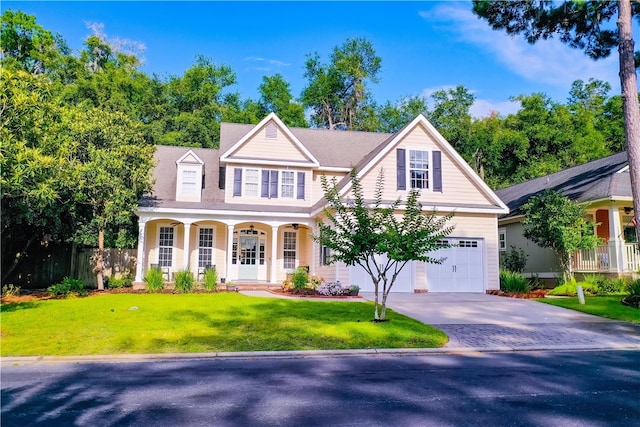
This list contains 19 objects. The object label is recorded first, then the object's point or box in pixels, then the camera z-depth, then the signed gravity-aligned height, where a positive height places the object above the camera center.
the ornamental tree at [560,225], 18.64 +1.67
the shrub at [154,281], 18.38 -0.71
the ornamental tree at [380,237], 10.95 +0.67
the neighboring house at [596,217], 19.41 +2.34
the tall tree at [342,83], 48.50 +18.81
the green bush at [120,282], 20.27 -0.85
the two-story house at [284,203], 19.97 +2.79
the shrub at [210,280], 18.53 -0.66
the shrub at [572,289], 18.27 -0.90
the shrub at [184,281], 17.89 -0.70
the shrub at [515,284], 19.06 -0.75
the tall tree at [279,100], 43.03 +15.52
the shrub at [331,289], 17.12 -0.91
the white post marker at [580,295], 15.43 -0.94
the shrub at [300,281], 18.36 -0.66
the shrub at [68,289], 17.11 -0.98
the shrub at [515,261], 23.73 +0.25
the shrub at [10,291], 17.05 -1.09
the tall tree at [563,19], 16.61 +8.87
